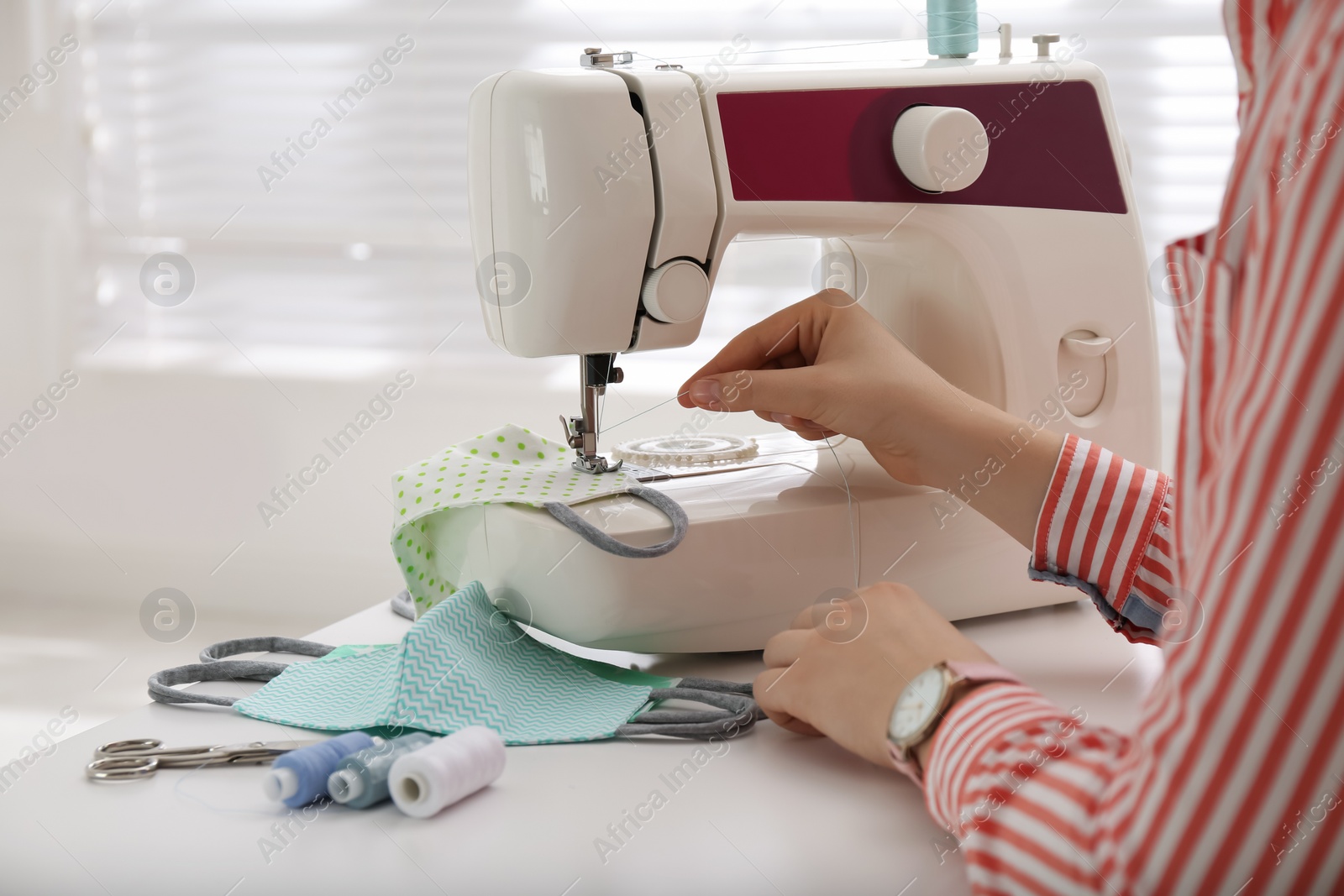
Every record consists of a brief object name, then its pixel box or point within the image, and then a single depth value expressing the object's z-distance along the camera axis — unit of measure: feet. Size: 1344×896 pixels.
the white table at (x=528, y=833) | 3.73
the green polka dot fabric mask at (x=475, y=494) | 4.39
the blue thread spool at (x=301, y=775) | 3.84
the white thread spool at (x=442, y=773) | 3.84
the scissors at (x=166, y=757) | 3.97
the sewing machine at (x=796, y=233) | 4.32
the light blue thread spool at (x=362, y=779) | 3.85
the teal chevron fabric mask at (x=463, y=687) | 4.10
